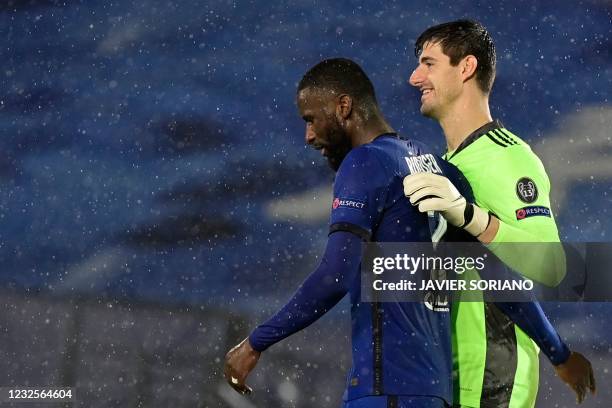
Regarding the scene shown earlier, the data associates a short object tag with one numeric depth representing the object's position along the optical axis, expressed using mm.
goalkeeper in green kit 9070
